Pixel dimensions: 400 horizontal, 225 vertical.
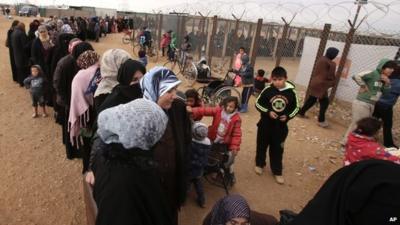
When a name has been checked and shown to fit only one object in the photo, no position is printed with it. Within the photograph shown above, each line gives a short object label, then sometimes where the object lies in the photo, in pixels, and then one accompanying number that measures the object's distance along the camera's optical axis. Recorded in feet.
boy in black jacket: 13.37
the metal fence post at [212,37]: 40.11
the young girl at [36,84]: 19.19
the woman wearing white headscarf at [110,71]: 10.99
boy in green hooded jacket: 16.52
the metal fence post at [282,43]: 30.02
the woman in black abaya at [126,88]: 8.85
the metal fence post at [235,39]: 39.70
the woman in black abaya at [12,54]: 26.01
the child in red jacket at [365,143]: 11.54
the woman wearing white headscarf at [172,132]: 7.44
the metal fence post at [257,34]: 32.03
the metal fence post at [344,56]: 25.18
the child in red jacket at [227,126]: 13.07
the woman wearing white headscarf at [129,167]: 4.97
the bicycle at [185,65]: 32.00
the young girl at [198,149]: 10.90
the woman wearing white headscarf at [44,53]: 19.62
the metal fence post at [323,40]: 25.54
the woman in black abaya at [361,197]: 3.90
